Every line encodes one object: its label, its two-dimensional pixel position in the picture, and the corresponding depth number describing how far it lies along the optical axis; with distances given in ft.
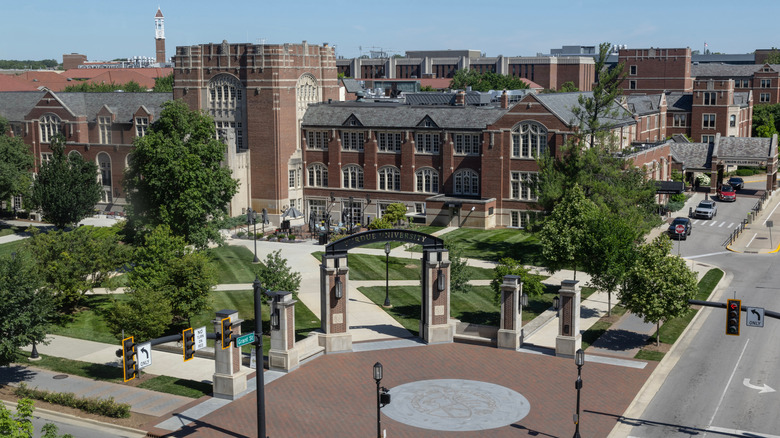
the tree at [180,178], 193.67
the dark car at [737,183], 309.01
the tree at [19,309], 119.44
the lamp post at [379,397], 96.94
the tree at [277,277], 142.45
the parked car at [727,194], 286.87
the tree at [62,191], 225.35
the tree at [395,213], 237.86
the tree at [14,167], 235.20
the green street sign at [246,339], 96.69
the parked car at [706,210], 255.70
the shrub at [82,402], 108.78
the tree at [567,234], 156.97
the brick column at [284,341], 122.72
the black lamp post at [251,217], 206.21
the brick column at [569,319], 128.77
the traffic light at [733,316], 93.97
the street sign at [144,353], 89.89
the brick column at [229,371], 113.70
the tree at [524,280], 154.81
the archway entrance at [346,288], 130.41
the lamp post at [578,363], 100.73
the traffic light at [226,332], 95.55
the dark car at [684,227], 226.85
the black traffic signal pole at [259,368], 94.63
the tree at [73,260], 150.30
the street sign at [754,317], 93.42
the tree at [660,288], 132.26
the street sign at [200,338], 93.04
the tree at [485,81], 508.37
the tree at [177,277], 138.21
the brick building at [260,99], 258.37
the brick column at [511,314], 132.05
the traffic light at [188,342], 90.68
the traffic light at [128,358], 86.69
